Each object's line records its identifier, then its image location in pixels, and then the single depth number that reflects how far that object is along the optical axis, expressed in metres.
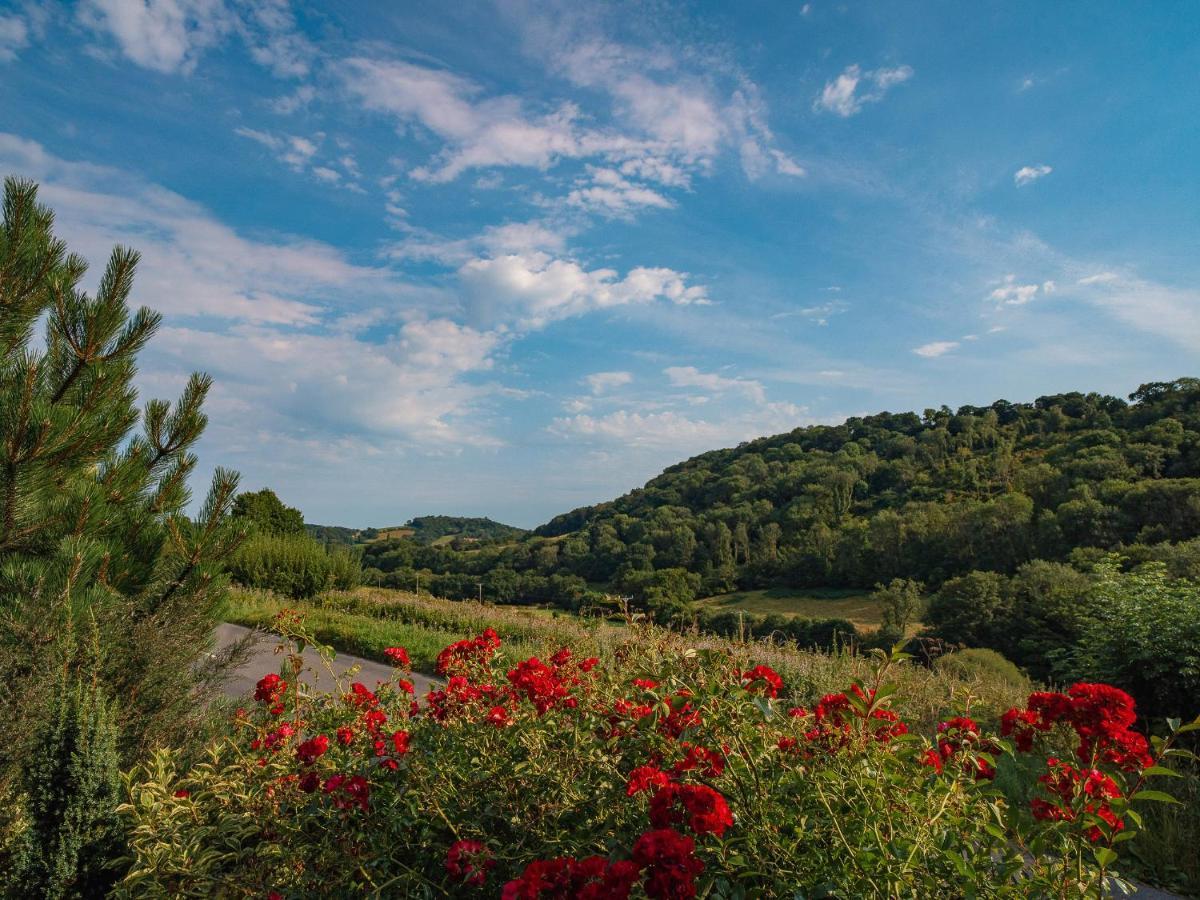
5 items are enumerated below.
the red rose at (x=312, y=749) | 2.41
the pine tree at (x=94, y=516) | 3.37
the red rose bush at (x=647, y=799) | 1.69
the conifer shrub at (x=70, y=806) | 2.67
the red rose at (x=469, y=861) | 1.76
